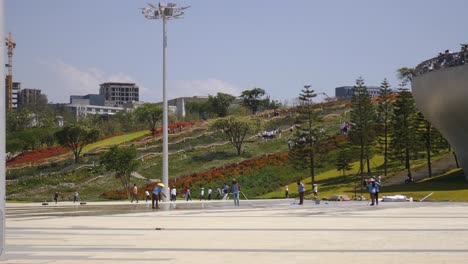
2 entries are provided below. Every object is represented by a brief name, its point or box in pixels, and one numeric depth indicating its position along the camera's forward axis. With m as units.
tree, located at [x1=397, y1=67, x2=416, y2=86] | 147.38
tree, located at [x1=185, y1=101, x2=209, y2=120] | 168.52
